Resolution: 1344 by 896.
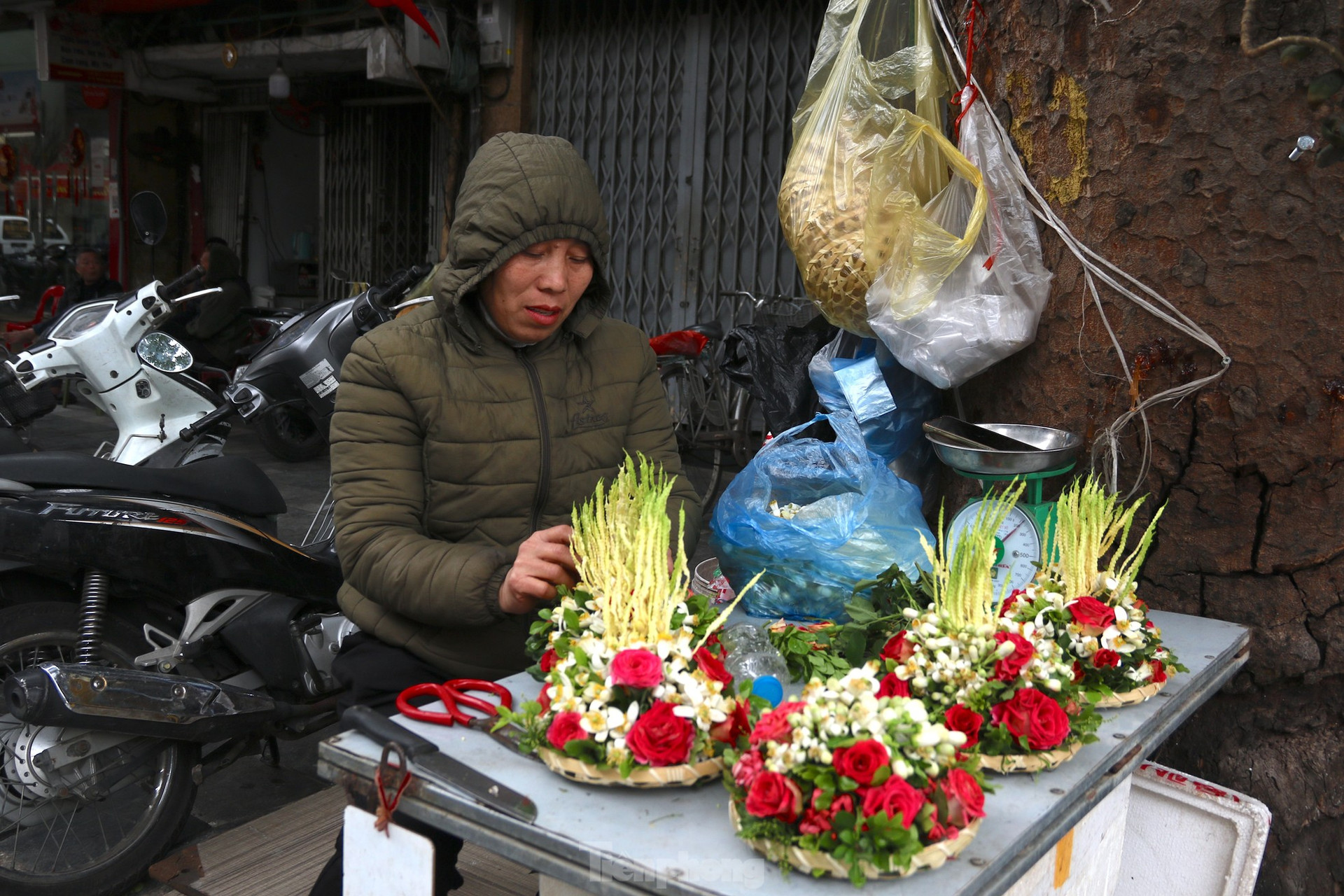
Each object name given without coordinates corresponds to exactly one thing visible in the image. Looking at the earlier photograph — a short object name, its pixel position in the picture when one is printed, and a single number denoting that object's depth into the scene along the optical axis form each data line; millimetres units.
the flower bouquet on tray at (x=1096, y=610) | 1708
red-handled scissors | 1589
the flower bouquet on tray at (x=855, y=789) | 1155
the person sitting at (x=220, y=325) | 7641
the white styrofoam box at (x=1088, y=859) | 1686
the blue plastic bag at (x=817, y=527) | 2221
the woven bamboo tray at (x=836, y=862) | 1170
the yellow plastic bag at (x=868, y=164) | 2479
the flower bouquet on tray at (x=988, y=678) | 1455
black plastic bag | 3209
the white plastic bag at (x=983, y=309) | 2352
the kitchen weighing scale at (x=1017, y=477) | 2164
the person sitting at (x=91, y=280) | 8703
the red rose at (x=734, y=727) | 1413
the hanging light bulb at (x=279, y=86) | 8625
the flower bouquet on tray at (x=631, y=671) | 1366
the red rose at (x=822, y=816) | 1160
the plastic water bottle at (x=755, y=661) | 1650
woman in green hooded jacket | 1872
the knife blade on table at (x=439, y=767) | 1340
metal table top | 1212
